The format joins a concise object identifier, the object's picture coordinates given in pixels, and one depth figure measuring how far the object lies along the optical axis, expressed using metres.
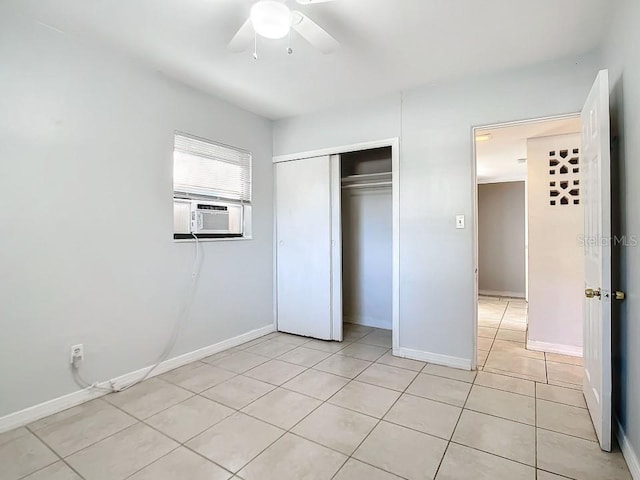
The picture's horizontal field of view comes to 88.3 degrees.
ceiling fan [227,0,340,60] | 1.60
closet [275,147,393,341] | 3.66
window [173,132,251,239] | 3.00
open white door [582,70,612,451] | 1.70
